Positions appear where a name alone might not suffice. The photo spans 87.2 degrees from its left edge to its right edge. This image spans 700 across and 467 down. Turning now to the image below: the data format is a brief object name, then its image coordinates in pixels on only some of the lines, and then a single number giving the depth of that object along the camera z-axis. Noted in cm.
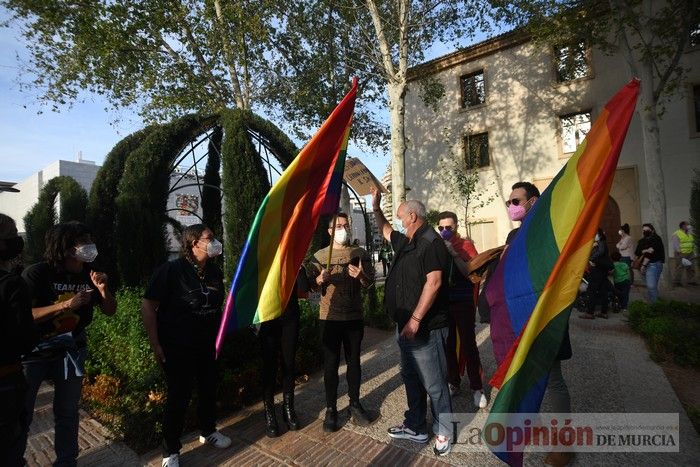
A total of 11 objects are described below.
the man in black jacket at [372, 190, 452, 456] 281
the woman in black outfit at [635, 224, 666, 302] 766
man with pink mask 268
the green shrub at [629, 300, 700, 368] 470
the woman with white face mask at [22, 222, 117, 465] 244
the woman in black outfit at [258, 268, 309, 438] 344
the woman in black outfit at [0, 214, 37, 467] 174
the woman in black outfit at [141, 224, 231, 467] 284
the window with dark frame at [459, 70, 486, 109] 1792
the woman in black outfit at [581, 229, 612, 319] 707
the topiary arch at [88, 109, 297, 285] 457
